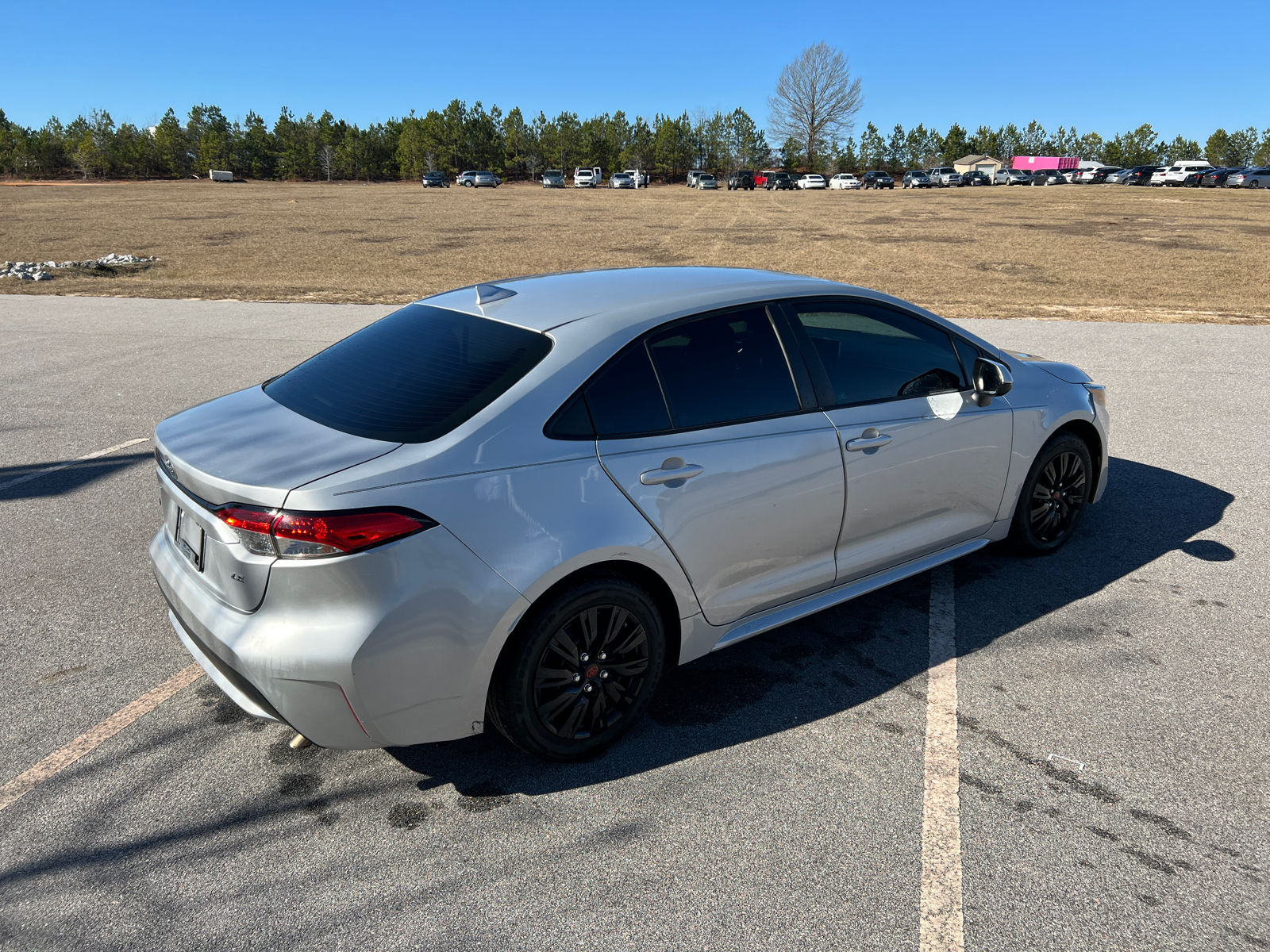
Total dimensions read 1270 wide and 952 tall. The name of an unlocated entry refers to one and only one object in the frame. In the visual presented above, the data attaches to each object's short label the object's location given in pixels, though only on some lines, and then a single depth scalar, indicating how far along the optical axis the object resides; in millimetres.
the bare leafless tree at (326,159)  114375
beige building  134750
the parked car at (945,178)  75312
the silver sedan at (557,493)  2635
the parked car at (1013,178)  80062
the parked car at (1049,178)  78500
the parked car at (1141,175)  72562
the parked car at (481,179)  77312
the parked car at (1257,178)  62500
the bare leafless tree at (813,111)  127062
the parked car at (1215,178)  68125
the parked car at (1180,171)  70625
